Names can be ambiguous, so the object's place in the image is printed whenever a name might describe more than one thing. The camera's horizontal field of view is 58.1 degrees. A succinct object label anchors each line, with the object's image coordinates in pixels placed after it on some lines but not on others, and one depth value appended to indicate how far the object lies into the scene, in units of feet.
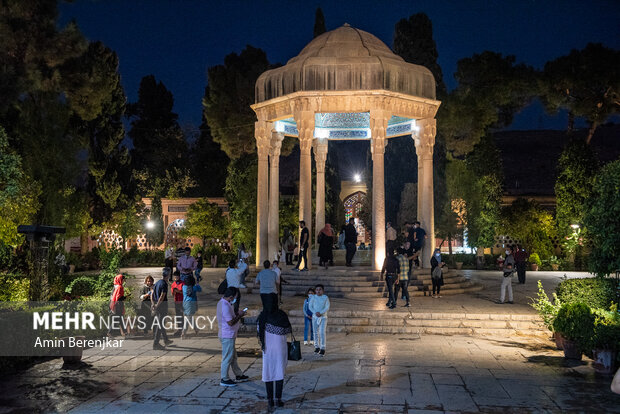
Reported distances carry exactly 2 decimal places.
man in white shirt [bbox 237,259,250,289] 43.91
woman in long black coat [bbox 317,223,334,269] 59.41
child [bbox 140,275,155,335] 37.29
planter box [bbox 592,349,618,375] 27.84
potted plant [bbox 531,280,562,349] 34.65
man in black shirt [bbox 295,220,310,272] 55.88
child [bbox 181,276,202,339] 37.45
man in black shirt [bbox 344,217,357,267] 62.64
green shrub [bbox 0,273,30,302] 42.20
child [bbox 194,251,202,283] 61.10
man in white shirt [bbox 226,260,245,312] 42.50
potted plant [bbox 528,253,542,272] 92.79
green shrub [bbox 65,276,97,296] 47.15
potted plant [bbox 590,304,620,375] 27.89
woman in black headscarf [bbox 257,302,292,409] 22.52
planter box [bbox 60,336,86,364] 29.91
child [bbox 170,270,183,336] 38.24
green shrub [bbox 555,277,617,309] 34.76
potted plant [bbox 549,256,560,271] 93.20
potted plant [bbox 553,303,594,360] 29.89
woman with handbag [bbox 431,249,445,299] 50.44
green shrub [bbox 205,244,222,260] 99.60
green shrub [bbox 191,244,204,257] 96.43
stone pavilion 55.52
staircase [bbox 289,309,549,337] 39.68
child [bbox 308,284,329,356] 32.40
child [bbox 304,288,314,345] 33.27
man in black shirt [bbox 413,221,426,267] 54.34
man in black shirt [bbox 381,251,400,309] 43.62
